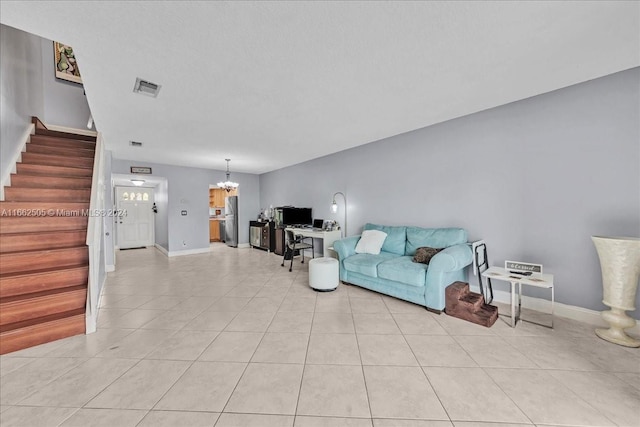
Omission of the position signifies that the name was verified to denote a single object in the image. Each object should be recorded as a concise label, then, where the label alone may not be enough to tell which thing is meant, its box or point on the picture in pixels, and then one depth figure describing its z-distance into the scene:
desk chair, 4.74
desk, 4.86
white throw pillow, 3.85
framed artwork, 4.99
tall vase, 2.04
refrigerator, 7.60
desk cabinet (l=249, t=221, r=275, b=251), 6.77
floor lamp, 5.07
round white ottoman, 3.49
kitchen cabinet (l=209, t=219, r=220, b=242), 9.05
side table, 2.34
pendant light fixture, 6.41
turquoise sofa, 2.78
